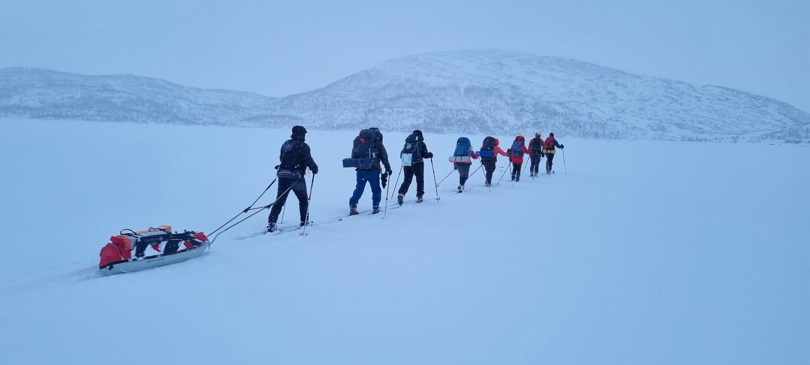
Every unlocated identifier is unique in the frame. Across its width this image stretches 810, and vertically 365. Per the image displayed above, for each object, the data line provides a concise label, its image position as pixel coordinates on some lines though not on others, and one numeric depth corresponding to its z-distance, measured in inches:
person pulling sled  276.7
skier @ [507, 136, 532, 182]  546.0
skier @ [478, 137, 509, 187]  478.3
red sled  197.5
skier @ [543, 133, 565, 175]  634.9
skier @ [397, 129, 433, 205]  378.9
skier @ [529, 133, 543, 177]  605.3
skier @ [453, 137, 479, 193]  452.4
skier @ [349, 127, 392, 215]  323.9
